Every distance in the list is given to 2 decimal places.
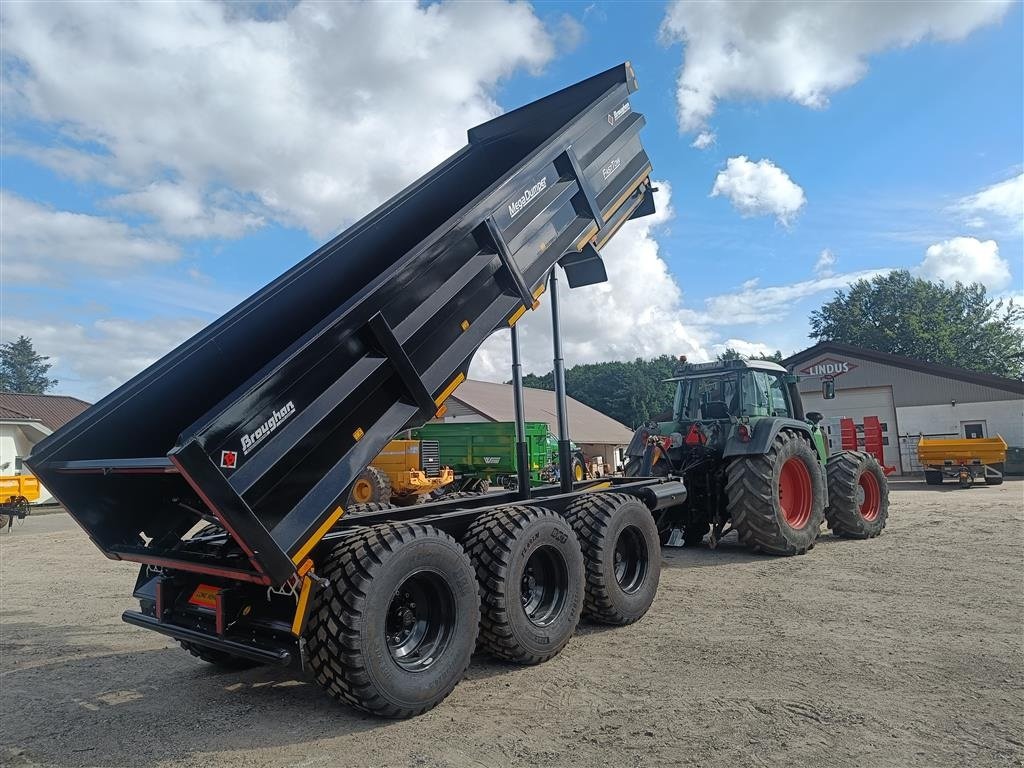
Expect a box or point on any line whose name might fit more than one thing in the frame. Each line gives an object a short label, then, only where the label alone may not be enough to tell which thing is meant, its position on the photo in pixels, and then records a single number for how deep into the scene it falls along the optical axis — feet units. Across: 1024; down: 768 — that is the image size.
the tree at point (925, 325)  161.89
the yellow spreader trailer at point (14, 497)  55.16
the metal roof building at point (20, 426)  84.51
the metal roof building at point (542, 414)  96.32
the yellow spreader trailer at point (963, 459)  65.21
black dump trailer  11.51
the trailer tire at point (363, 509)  17.75
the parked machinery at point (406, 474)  53.57
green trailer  60.34
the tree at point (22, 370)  269.64
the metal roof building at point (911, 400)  83.30
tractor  27.17
